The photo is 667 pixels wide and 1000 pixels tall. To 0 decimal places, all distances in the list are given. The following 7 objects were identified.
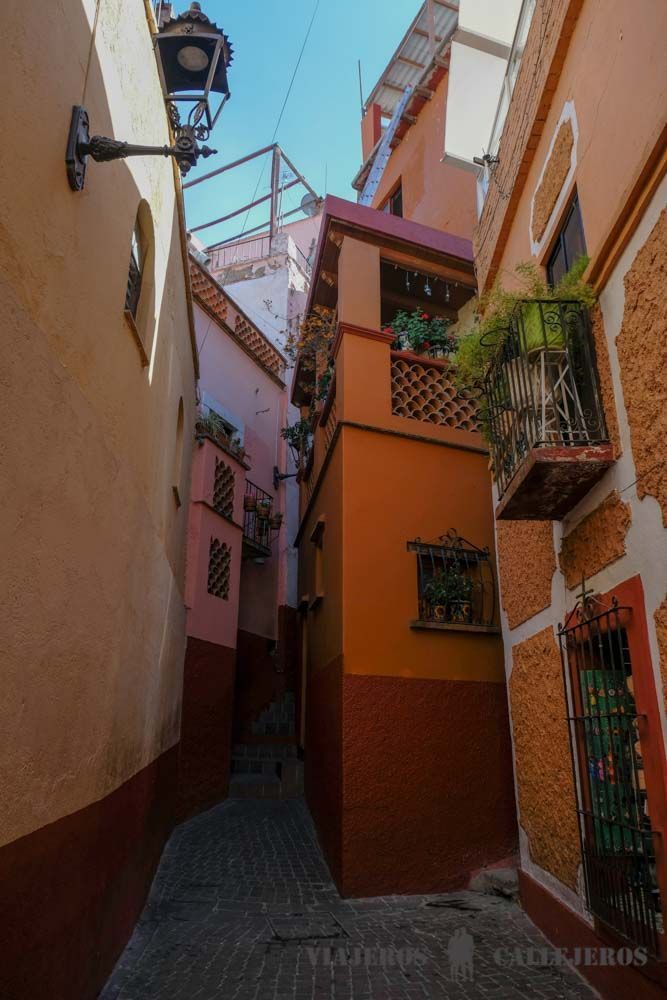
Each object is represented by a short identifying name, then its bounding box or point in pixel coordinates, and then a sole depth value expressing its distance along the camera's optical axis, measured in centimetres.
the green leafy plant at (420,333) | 772
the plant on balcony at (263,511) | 1233
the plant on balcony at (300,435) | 1089
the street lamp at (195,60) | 416
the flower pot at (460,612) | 637
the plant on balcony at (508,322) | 389
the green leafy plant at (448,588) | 634
